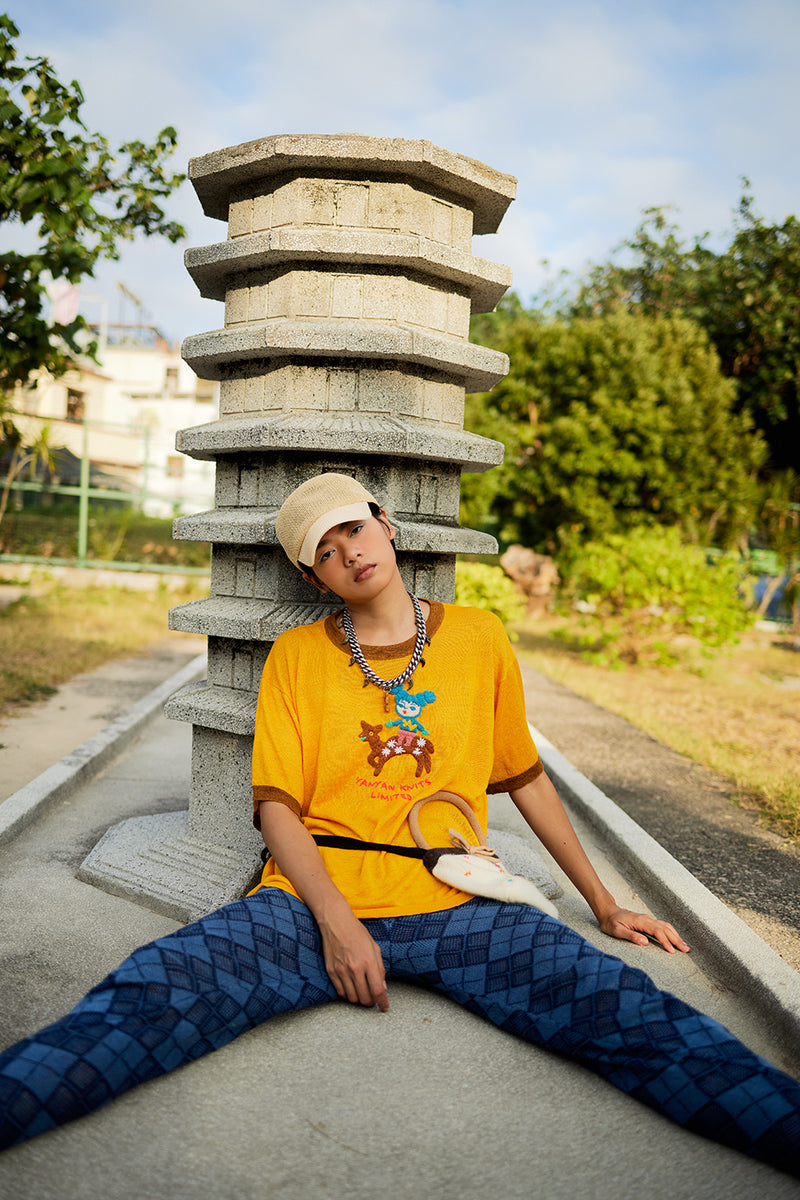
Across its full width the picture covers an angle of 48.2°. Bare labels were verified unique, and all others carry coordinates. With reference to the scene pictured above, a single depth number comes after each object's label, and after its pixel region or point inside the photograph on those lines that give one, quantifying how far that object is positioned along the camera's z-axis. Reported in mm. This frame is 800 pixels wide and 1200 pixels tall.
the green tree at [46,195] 5773
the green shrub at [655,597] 9289
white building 16359
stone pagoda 3088
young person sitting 1875
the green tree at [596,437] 12891
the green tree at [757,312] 17203
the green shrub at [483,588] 10023
